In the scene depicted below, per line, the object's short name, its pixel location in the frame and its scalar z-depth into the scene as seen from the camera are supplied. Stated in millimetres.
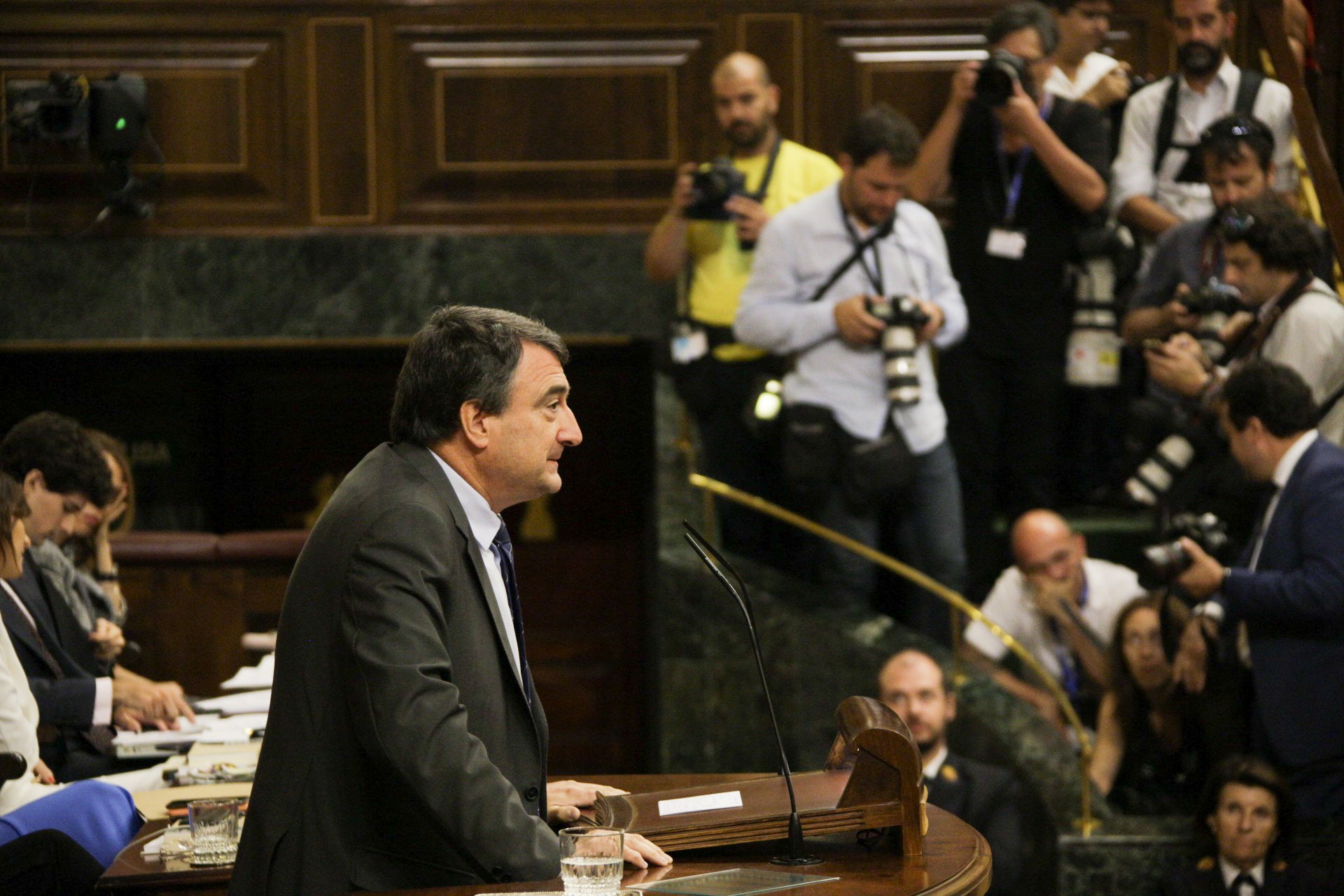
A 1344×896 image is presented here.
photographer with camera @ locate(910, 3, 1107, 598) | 10352
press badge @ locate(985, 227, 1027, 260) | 10437
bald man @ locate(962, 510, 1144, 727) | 9656
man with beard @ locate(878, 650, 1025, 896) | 9367
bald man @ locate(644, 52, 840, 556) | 10586
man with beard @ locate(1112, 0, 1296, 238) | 10242
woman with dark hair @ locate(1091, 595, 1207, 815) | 9352
